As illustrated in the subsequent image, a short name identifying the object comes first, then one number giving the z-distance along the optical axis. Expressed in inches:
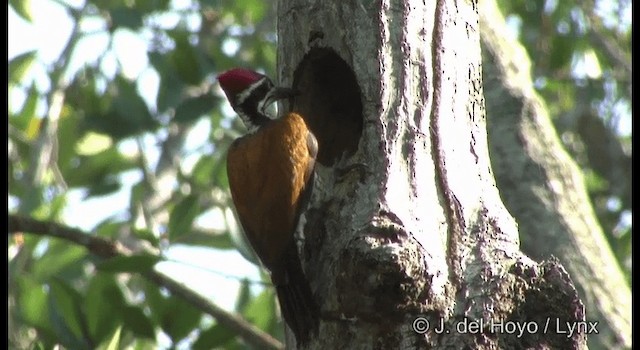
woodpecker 301.4
